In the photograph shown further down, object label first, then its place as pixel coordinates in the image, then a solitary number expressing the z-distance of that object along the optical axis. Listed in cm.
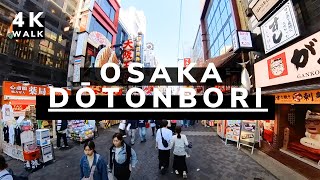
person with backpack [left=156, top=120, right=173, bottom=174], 437
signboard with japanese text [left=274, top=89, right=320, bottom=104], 379
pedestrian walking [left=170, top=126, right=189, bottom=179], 422
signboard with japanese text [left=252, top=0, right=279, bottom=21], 545
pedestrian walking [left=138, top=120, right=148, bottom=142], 741
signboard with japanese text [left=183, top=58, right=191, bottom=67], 1742
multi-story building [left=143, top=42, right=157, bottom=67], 4988
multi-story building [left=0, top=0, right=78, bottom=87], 1040
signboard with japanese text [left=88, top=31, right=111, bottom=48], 1573
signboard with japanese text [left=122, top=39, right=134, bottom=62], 1587
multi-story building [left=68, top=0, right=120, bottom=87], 1475
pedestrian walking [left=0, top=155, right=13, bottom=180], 235
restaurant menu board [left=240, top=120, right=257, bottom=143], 646
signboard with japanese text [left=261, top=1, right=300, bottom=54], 451
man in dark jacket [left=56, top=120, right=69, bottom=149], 676
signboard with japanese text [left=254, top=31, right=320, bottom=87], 378
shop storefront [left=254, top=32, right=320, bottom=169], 390
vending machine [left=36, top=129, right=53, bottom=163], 531
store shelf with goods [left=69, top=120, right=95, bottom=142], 787
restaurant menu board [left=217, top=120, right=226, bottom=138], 839
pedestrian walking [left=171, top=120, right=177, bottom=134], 895
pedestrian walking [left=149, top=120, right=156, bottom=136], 909
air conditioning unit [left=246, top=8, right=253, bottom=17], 705
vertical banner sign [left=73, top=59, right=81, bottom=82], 1480
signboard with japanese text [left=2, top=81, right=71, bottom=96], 649
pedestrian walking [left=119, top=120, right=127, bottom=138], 734
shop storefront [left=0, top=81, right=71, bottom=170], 505
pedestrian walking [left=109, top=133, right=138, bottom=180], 295
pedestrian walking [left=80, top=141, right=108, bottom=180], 265
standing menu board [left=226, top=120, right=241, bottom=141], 707
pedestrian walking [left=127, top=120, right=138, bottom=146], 732
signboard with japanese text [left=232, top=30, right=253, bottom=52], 638
